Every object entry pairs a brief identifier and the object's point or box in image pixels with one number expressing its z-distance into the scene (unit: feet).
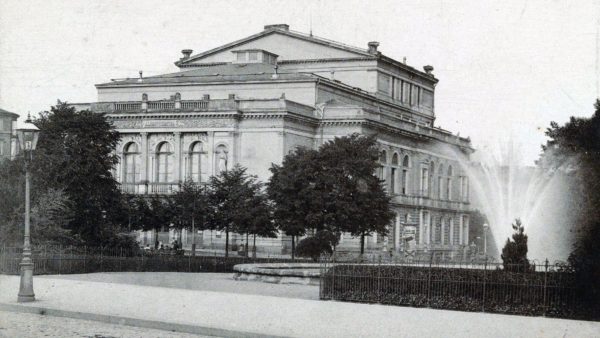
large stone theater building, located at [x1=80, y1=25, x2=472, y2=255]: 219.20
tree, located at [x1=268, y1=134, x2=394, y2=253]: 173.78
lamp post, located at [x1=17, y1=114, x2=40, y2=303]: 81.51
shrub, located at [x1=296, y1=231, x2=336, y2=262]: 158.81
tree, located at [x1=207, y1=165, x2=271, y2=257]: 177.88
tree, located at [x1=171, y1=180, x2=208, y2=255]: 187.42
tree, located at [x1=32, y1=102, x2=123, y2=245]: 144.25
